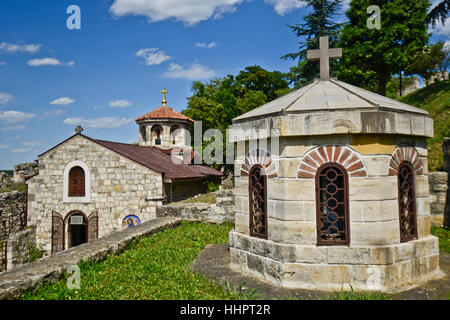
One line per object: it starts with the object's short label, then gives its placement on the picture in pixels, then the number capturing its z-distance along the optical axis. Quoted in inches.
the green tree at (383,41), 746.8
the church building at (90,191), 580.4
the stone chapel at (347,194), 199.2
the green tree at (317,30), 864.3
